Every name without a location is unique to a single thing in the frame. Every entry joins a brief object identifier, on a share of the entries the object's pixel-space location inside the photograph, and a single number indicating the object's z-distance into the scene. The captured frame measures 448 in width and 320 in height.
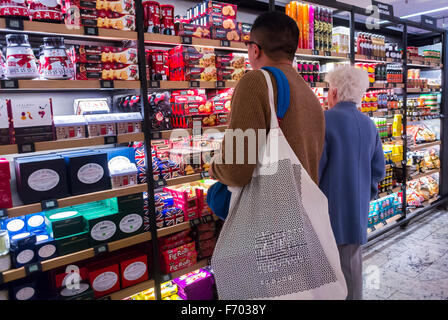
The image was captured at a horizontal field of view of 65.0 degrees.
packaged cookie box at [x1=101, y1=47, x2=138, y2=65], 2.41
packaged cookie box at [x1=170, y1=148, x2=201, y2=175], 2.85
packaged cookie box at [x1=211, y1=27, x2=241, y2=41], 2.86
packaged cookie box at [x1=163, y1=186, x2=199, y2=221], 2.88
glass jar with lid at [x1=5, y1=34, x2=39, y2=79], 2.04
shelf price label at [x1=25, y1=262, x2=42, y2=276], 2.15
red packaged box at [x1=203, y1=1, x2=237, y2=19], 2.82
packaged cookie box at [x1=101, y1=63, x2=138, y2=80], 2.42
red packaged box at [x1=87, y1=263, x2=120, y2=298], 2.48
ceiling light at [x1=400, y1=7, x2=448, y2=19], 7.90
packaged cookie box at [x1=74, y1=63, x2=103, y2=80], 2.32
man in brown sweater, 1.32
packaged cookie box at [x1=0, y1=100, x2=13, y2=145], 2.03
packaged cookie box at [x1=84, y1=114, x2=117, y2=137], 2.37
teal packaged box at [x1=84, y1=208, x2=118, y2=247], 2.43
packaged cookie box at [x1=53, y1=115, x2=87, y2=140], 2.24
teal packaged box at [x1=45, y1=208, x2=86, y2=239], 2.29
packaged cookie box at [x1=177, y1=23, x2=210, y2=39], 2.69
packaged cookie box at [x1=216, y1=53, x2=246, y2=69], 3.02
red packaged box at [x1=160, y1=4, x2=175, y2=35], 2.63
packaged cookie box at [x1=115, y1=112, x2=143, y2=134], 2.46
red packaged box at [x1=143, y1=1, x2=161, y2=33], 2.56
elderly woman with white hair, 2.27
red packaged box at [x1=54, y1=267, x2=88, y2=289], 2.35
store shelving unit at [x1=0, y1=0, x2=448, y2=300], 2.09
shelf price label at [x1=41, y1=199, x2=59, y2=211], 2.18
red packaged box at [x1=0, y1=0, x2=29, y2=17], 1.96
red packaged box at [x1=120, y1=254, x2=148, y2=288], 2.61
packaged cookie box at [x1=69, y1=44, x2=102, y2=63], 2.31
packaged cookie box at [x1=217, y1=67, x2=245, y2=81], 3.03
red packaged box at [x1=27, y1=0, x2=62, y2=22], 2.07
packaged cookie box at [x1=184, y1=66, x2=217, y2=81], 2.80
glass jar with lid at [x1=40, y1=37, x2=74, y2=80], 2.18
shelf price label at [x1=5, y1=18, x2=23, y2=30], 1.94
